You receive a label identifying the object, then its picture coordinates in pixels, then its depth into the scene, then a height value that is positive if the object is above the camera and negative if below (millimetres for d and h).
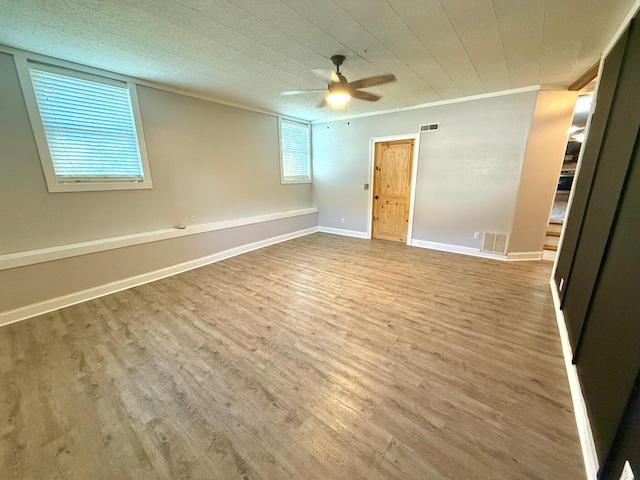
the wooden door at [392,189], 4988 -176
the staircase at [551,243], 4143 -1068
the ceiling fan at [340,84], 2504 +1016
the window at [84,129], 2623 +610
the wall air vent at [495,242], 4129 -1038
